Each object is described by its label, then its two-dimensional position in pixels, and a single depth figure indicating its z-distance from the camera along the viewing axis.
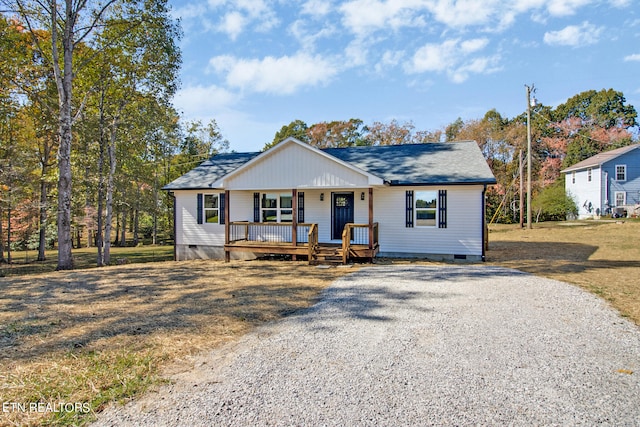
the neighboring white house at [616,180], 28.91
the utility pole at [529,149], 22.28
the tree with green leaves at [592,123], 37.06
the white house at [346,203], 12.41
